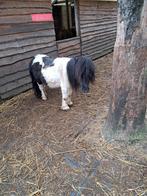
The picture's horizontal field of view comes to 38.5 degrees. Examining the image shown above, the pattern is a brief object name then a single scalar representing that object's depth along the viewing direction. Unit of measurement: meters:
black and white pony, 3.21
